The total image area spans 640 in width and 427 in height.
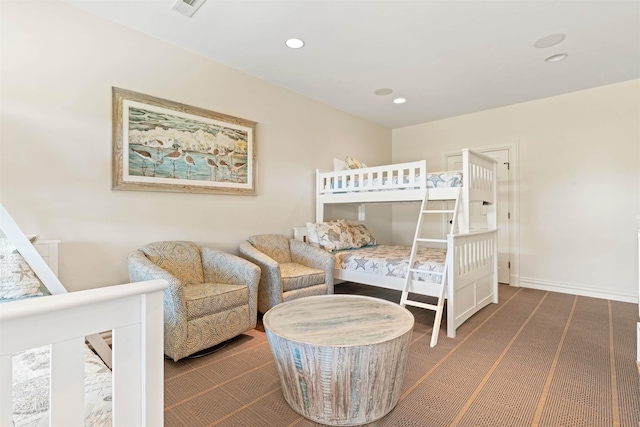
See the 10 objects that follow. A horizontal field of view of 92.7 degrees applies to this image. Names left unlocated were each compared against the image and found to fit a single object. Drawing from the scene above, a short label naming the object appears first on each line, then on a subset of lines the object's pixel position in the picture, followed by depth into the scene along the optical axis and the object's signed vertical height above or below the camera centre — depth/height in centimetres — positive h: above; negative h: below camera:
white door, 439 -2
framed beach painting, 252 +62
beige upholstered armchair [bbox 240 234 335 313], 275 -56
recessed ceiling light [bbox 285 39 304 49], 272 +154
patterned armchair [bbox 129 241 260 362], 208 -60
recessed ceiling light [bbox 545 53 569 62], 298 +155
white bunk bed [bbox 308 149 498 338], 272 +0
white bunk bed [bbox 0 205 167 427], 63 -34
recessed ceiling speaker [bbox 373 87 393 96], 381 +155
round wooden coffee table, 146 -75
